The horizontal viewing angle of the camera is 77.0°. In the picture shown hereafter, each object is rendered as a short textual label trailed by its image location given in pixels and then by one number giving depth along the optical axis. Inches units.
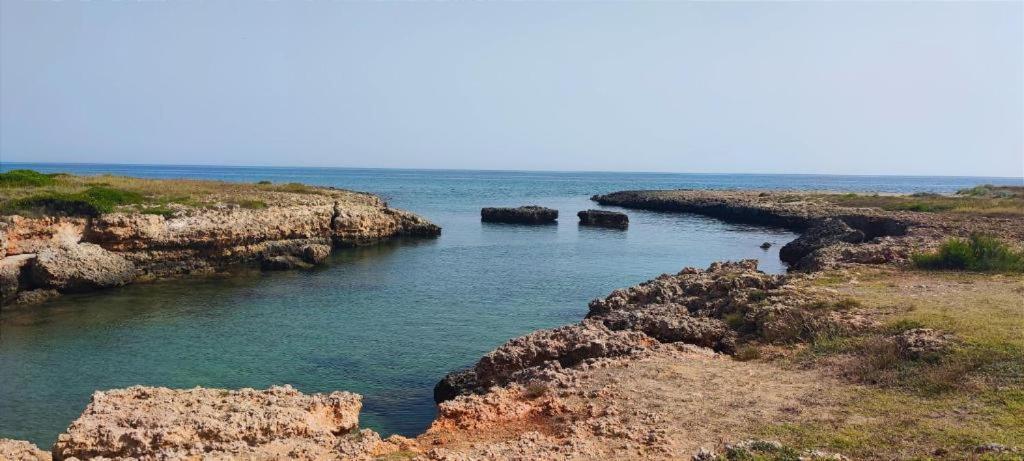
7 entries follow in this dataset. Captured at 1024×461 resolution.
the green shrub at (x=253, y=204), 1617.9
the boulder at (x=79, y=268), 1131.3
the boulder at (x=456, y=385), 602.2
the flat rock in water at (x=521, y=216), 2657.5
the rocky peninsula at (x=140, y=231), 1172.5
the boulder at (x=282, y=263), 1467.8
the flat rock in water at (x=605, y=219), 2504.9
